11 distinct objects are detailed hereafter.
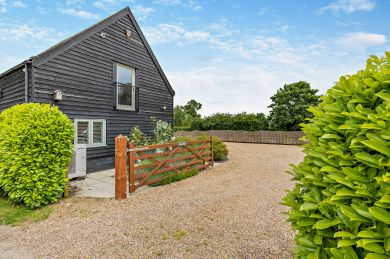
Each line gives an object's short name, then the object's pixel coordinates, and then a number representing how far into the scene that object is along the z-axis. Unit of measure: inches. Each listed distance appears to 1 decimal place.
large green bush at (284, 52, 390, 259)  42.3
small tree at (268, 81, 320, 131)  786.9
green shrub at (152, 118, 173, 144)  358.9
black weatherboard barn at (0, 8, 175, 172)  263.1
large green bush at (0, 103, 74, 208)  165.9
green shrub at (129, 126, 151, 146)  344.2
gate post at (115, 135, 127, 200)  188.4
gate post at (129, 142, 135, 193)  204.7
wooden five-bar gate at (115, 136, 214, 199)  191.8
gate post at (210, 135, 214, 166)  342.7
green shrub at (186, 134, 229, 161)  390.9
